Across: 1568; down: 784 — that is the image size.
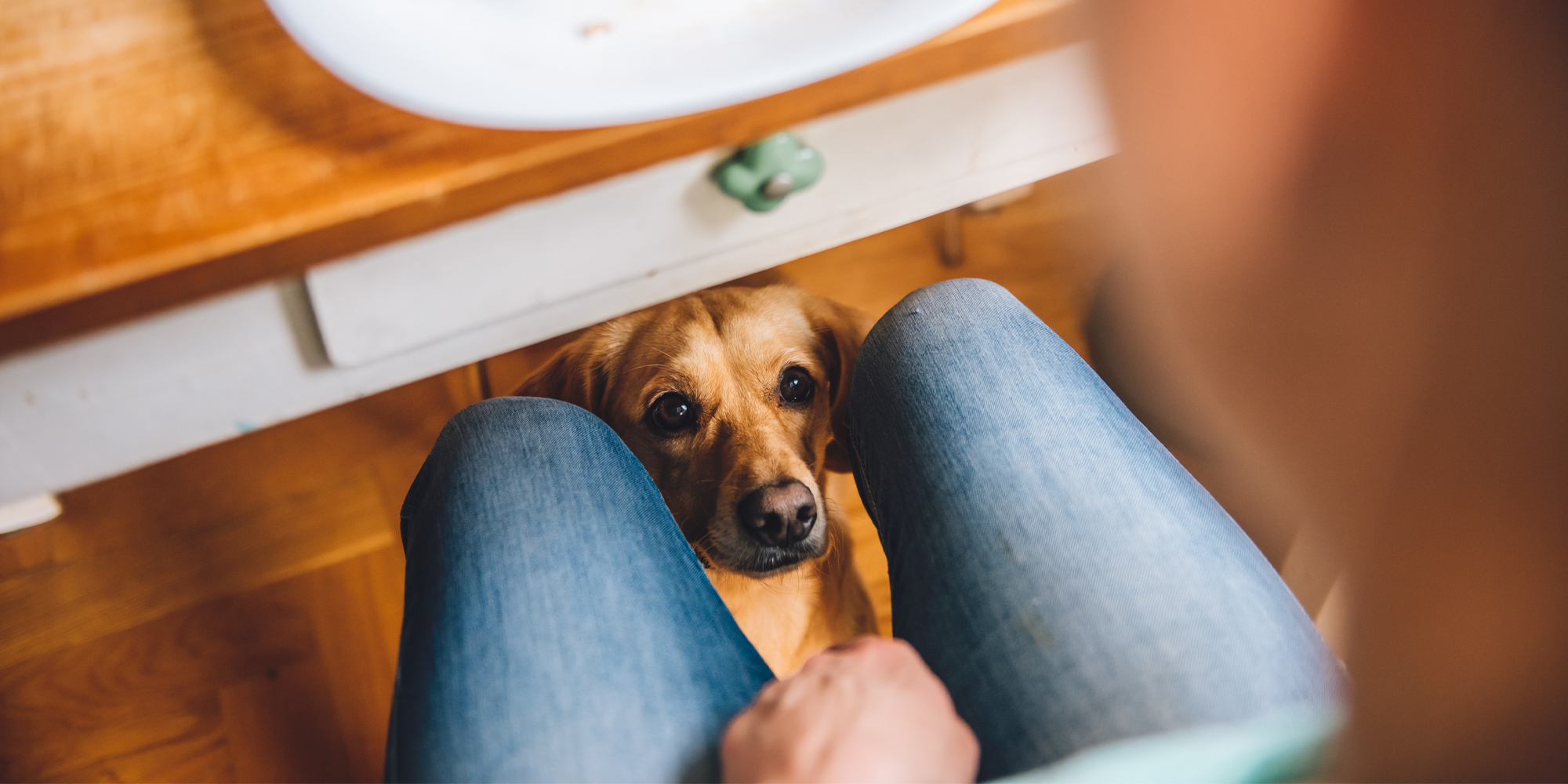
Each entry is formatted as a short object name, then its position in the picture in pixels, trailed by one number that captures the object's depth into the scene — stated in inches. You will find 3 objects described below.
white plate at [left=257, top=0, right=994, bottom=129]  18.7
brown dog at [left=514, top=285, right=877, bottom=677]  39.6
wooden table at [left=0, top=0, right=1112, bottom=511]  18.0
